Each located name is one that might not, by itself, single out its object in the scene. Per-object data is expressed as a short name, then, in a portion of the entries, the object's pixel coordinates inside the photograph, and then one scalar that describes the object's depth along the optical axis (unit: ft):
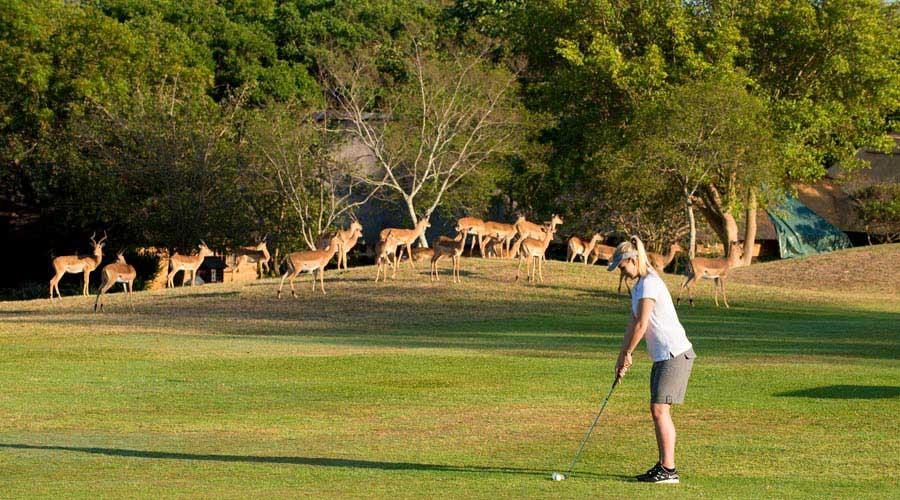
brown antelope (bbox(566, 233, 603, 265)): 142.72
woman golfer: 35.60
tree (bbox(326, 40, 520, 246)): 165.89
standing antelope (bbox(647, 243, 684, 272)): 119.14
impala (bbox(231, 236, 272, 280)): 145.28
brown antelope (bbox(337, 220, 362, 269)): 134.31
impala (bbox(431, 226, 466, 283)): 118.42
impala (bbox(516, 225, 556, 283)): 117.70
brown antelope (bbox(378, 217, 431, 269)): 123.54
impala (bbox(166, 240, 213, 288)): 133.69
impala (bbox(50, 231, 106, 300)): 125.18
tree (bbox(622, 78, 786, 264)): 143.02
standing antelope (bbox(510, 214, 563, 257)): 134.72
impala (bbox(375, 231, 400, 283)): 119.65
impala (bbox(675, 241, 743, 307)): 111.04
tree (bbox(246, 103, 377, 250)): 156.76
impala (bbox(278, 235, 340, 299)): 111.14
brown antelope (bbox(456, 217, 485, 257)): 132.57
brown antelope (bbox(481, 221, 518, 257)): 138.31
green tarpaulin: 184.96
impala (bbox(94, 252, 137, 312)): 111.24
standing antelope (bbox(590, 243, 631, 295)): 143.64
